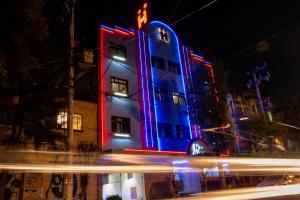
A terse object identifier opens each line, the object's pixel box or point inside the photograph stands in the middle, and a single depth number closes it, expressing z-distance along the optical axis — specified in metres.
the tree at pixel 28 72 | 9.35
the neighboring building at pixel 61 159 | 16.39
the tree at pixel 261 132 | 28.39
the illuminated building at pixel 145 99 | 22.45
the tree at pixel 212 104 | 24.50
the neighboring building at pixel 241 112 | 30.11
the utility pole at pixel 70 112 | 11.95
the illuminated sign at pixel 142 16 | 27.31
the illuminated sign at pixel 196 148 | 23.06
